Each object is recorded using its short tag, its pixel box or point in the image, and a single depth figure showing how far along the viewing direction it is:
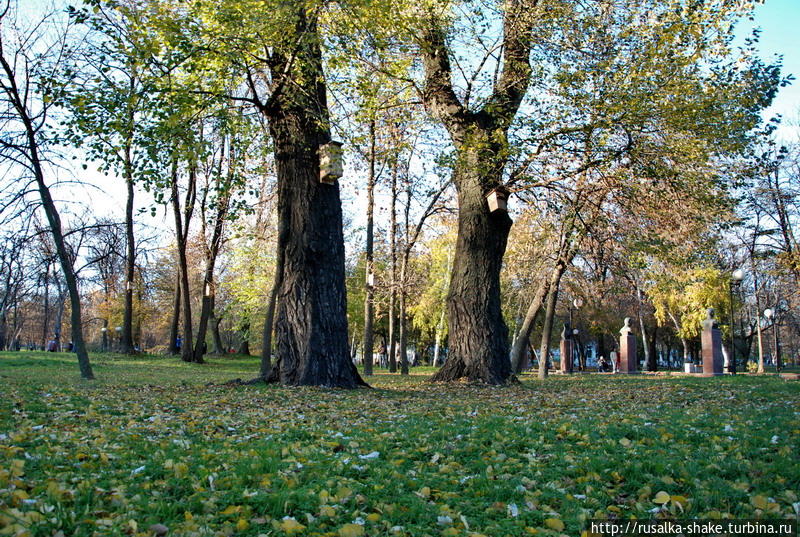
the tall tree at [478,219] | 12.73
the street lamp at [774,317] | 28.80
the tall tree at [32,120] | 11.61
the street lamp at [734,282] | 22.41
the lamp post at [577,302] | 23.76
